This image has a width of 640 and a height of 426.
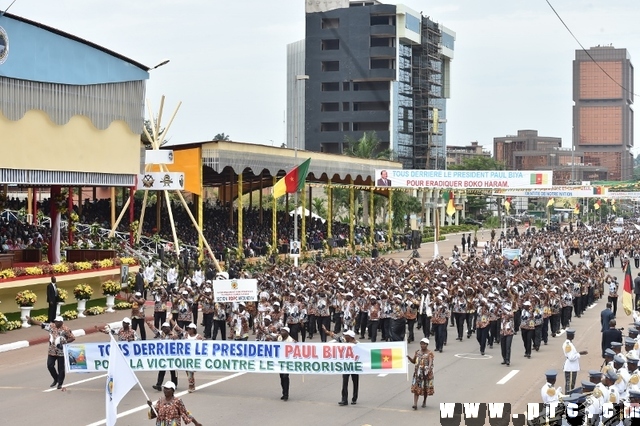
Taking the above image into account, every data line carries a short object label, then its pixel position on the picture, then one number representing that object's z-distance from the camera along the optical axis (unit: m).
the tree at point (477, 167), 125.19
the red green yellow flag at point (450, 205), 65.62
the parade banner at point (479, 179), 55.44
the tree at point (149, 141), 41.38
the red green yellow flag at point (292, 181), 43.06
